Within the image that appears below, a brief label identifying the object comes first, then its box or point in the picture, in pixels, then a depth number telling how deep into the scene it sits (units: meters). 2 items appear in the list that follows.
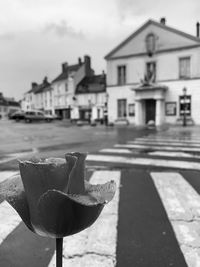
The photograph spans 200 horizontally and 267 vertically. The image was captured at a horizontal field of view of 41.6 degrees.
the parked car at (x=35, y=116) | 41.34
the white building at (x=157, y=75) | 27.73
